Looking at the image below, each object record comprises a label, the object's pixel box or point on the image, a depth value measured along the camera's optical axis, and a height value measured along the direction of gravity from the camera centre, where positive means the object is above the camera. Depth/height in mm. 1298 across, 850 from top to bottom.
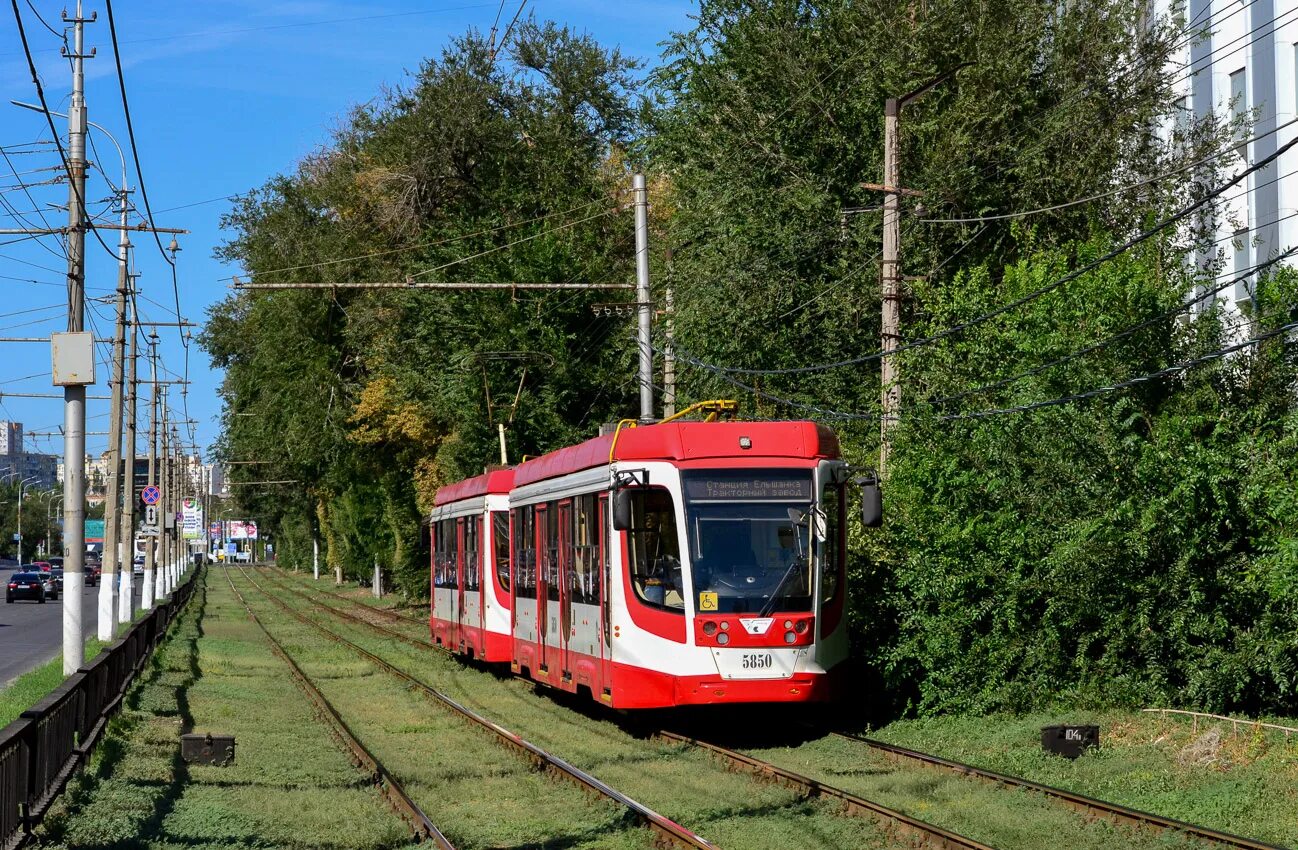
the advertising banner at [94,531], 147525 -1276
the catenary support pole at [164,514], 60250 +109
